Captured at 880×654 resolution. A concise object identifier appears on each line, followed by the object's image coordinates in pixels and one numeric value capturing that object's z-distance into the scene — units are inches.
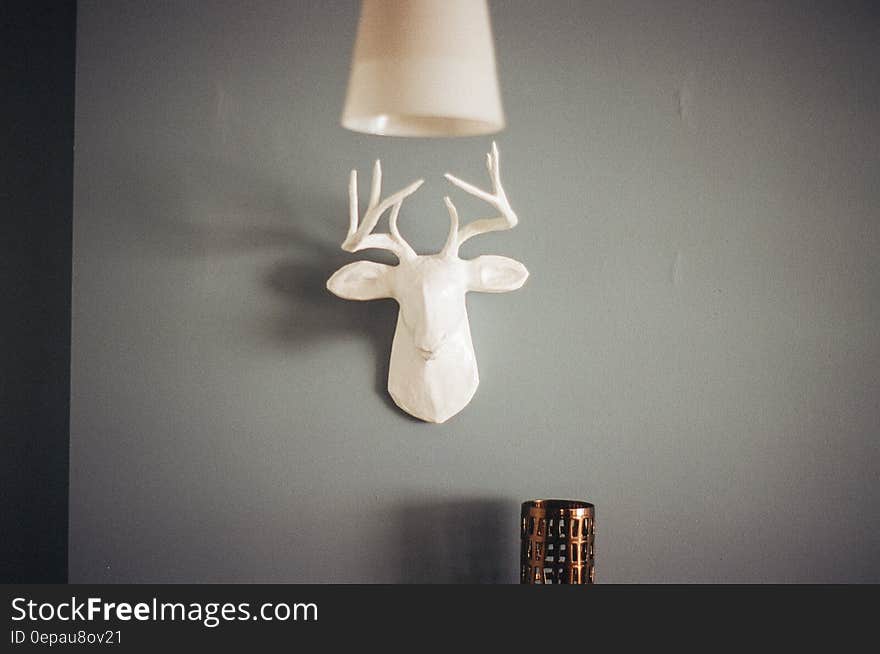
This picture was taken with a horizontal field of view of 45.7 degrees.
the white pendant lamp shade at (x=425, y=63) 76.8
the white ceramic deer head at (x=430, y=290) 106.5
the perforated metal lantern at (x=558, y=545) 105.0
